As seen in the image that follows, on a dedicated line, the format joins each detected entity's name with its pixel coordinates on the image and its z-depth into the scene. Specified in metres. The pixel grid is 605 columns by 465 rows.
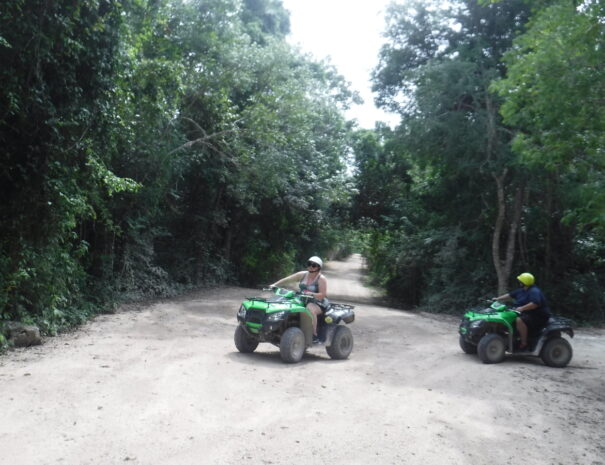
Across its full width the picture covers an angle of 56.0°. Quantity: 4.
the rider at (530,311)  9.41
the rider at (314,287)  8.85
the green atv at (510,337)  9.22
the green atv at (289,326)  8.30
